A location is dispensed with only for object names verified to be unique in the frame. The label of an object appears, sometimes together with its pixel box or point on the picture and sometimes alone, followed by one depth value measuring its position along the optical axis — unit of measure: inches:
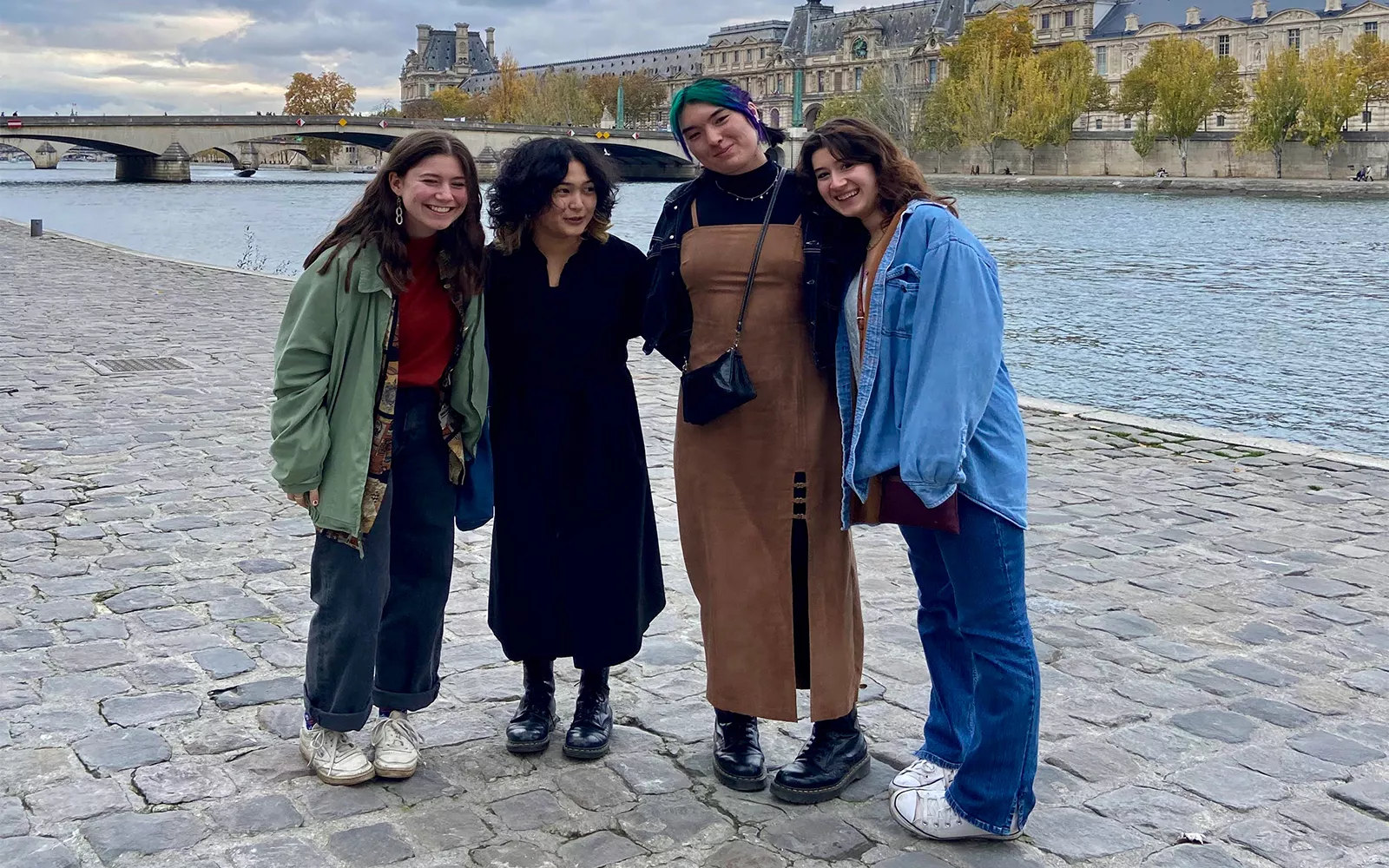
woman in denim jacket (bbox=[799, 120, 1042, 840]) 112.6
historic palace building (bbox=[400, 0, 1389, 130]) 3262.8
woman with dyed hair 127.5
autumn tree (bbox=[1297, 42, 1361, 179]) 2294.5
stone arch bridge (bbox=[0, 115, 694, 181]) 2455.7
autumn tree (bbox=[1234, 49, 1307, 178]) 2338.8
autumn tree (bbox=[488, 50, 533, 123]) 4471.0
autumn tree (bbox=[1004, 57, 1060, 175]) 2719.0
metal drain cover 388.8
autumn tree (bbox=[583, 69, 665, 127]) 4559.5
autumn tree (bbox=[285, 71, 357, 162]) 5182.1
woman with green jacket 126.5
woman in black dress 135.6
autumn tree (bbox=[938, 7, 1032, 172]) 2827.3
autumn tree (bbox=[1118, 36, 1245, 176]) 2556.6
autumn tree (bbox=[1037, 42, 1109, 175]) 2741.1
